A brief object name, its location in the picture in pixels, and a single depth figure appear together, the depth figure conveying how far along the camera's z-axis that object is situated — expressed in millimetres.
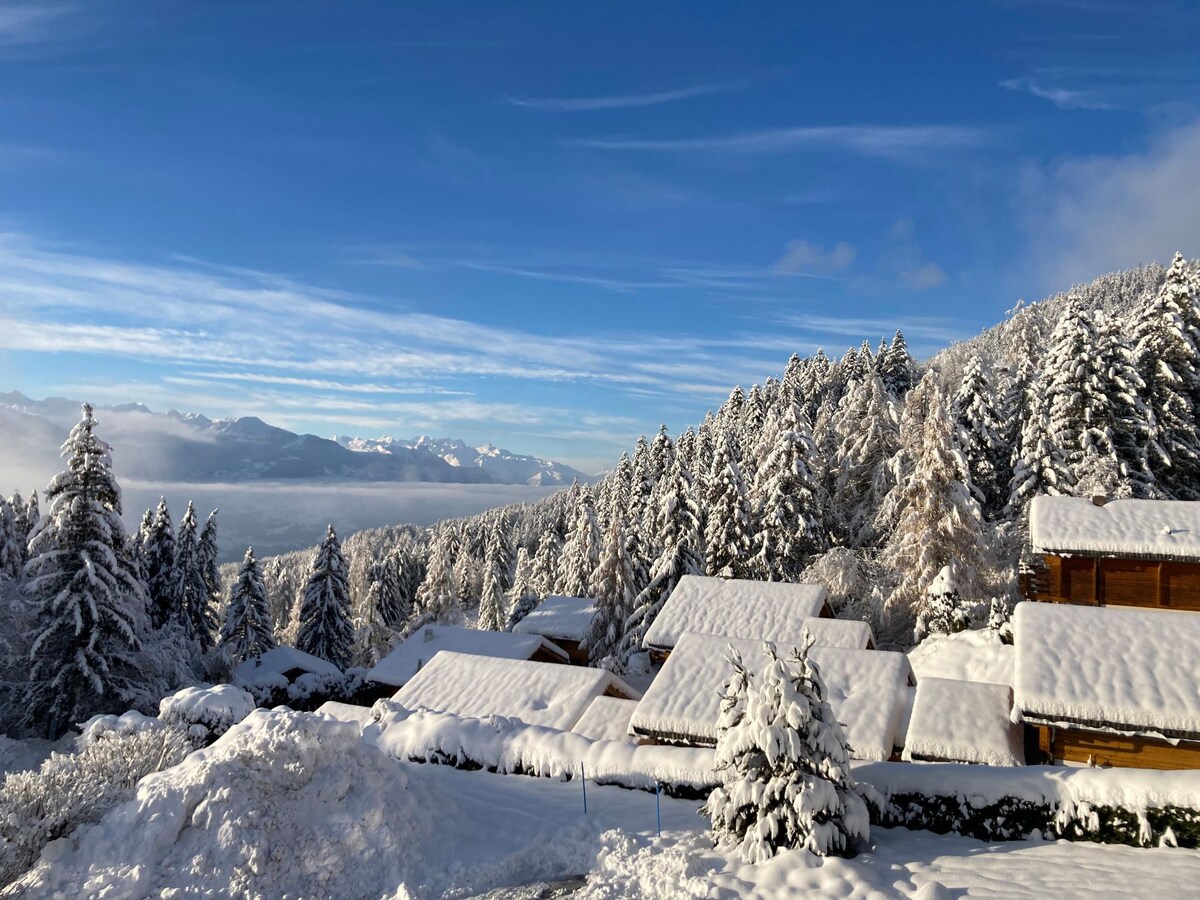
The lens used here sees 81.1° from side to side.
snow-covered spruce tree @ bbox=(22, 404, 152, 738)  27359
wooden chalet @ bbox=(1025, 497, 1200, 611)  20297
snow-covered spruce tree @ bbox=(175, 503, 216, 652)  44756
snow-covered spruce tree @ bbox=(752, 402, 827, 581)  39844
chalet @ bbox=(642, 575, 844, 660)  24906
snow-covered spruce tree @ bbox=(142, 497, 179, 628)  43438
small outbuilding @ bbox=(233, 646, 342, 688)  39594
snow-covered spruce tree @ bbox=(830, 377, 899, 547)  45188
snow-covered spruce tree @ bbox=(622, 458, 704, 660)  36812
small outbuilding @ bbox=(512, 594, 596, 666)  42156
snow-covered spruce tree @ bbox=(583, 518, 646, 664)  38406
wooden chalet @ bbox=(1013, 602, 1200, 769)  13953
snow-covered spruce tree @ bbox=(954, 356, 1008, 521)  41250
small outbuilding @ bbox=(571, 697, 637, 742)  20194
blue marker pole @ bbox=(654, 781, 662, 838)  11142
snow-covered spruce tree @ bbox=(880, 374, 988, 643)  31859
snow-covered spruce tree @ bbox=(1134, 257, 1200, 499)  34844
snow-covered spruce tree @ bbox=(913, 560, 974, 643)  28625
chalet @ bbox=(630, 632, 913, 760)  17016
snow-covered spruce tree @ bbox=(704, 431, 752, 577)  39781
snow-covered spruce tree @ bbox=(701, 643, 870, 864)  9664
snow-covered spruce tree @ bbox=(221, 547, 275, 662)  47656
